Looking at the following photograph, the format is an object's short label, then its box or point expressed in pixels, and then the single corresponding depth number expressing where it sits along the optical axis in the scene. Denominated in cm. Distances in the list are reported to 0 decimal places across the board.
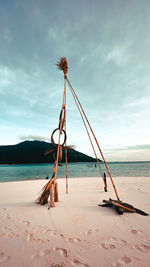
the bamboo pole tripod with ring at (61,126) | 553
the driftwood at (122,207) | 472
